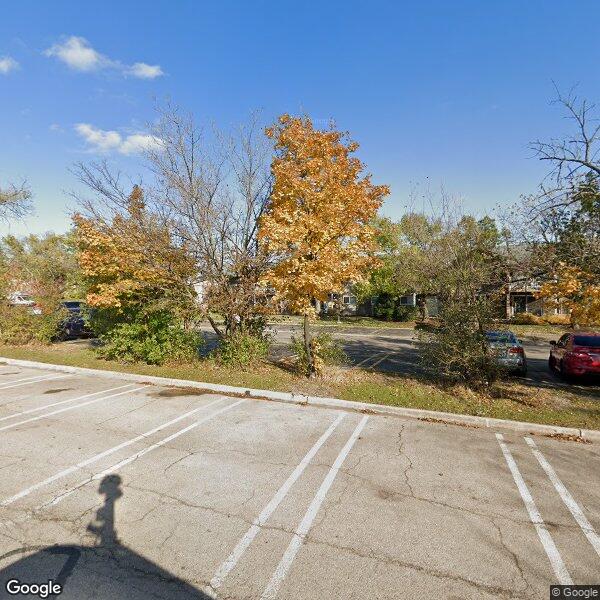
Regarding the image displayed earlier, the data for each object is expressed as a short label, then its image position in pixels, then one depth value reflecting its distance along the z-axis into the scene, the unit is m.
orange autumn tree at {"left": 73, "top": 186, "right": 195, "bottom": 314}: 11.05
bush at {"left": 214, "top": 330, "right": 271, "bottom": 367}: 11.34
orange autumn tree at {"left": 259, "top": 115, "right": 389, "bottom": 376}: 9.06
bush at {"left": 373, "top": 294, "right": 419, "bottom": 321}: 30.95
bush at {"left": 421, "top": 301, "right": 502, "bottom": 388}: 8.48
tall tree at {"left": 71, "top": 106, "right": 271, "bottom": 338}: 11.09
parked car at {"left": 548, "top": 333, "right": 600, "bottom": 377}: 10.12
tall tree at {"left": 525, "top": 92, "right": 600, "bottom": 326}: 7.23
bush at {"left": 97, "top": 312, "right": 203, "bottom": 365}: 12.02
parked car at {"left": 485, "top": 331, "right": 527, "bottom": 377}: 8.49
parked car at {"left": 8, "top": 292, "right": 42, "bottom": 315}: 16.28
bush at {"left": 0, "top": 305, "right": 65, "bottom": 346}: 16.25
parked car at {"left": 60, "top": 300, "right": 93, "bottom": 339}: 18.25
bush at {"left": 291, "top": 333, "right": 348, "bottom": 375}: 10.28
